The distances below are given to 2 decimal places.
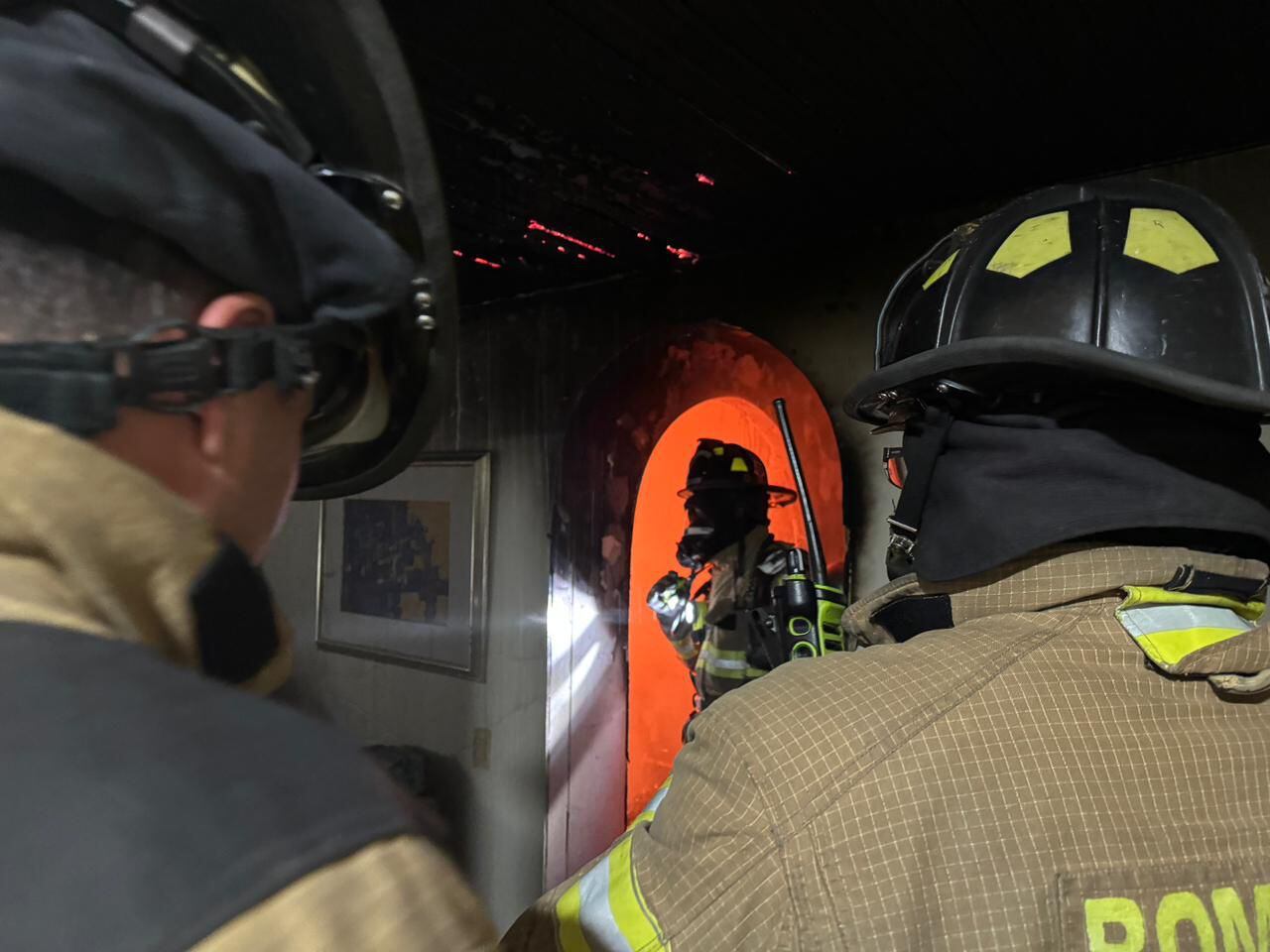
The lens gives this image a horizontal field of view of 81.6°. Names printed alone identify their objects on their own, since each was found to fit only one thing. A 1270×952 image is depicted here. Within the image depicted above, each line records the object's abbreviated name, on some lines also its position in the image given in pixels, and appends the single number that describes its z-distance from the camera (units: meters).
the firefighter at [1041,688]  0.50
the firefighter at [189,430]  0.18
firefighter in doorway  1.70
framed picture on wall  1.77
